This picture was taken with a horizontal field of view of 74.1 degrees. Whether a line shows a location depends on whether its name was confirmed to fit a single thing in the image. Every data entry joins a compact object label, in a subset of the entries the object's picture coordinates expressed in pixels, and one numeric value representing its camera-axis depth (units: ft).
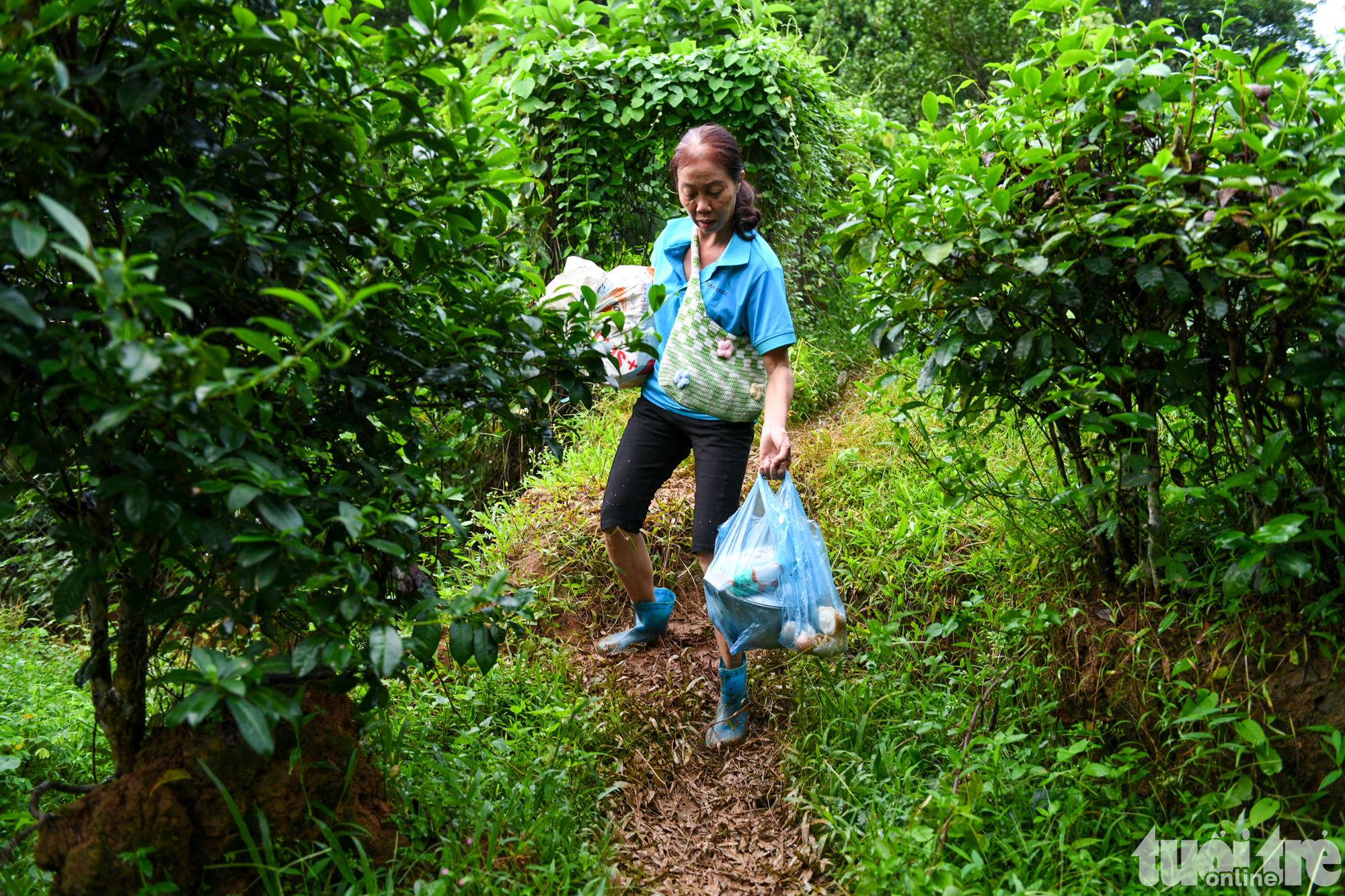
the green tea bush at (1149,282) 6.53
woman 9.39
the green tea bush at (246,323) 4.75
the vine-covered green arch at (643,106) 16.38
